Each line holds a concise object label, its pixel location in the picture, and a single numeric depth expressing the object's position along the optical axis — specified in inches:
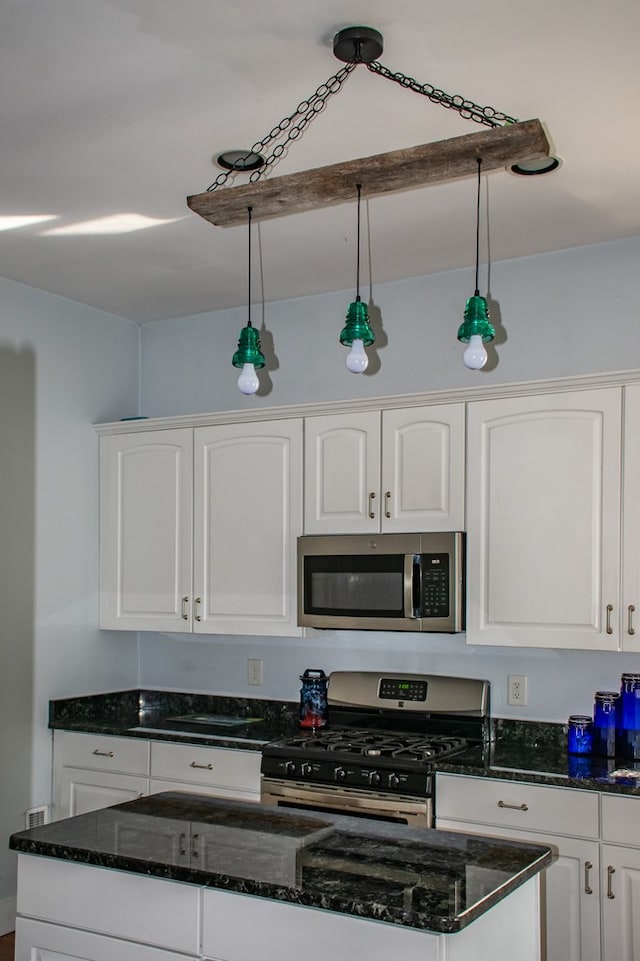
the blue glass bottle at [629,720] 128.2
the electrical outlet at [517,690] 144.8
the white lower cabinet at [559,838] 116.7
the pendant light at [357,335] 94.7
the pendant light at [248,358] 102.5
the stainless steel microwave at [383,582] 138.4
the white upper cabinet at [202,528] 155.2
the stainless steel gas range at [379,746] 127.5
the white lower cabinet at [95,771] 155.2
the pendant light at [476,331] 90.7
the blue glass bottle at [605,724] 129.8
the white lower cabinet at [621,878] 113.9
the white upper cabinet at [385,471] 140.5
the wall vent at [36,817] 159.5
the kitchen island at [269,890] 68.7
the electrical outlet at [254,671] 170.9
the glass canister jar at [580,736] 131.3
